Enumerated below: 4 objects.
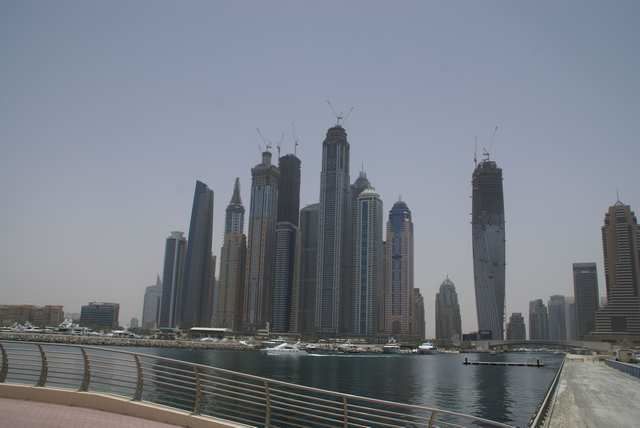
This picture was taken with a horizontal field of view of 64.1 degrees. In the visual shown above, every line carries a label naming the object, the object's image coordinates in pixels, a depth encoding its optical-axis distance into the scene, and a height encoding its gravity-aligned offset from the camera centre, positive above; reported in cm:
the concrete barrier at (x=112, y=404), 1123 -224
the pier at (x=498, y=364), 13720 -1145
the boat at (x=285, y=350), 16838 -1148
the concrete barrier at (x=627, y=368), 5467 -512
